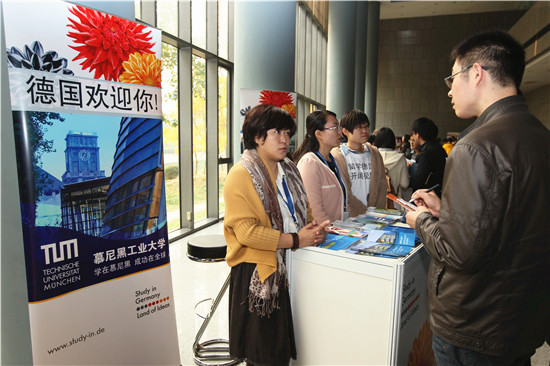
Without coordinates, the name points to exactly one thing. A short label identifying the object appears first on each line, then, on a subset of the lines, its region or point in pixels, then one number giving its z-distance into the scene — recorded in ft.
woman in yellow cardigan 5.25
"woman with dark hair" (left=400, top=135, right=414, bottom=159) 25.59
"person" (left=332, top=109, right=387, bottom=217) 9.18
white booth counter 4.97
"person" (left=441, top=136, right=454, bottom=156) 21.51
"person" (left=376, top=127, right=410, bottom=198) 12.84
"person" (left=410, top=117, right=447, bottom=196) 11.84
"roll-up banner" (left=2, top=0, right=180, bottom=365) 4.75
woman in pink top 7.42
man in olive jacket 3.37
